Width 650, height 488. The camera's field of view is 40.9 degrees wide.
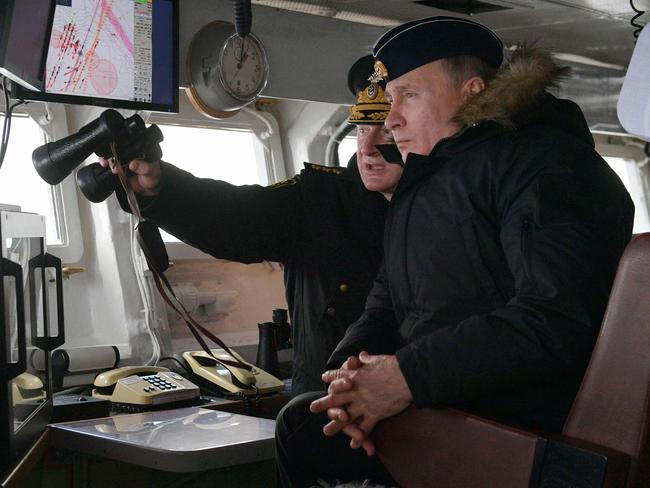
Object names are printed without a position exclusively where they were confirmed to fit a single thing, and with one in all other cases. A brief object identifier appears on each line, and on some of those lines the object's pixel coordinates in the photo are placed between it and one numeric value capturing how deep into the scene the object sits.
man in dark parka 1.38
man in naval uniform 2.35
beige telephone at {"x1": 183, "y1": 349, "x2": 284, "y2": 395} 2.70
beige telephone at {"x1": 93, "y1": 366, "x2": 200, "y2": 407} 2.42
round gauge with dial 2.51
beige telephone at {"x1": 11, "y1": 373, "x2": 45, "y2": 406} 1.75
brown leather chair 1.15
